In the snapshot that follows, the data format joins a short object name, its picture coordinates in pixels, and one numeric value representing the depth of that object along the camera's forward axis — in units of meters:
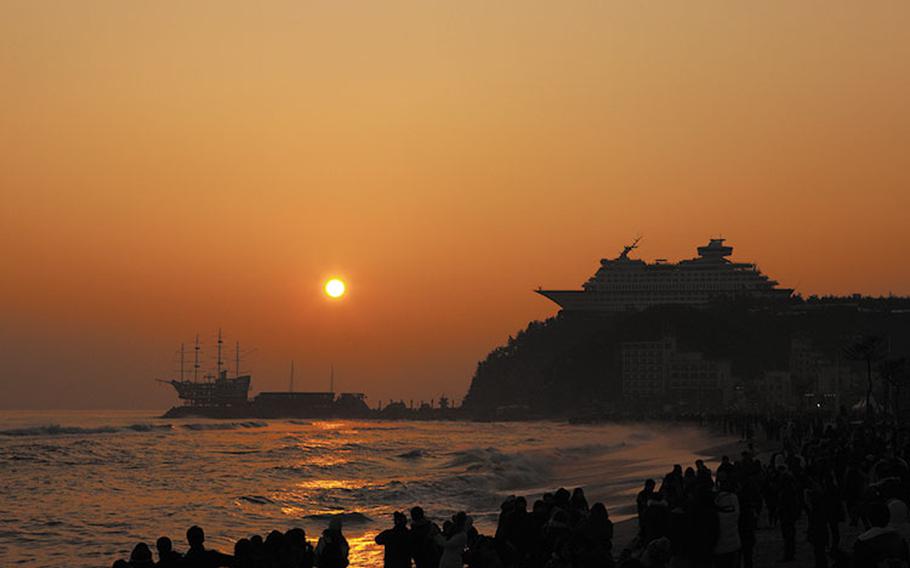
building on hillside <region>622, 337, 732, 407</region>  186.38
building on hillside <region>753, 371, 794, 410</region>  172.14
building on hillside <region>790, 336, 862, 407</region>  156.60
